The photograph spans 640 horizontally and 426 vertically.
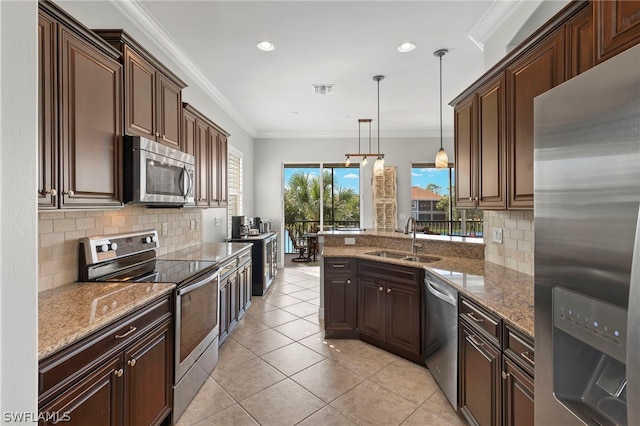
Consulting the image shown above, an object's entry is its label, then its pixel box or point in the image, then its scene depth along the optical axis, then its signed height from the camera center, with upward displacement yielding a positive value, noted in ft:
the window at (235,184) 17.13 +1.59
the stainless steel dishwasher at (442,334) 6.95 -3.06
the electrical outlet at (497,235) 8.52 -0.69
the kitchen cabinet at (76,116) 4.69 +1.65
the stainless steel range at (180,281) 6.64 -1.70
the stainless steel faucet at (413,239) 10.82 -1.02
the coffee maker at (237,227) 16.42 -0.86
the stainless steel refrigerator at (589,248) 2.31 -0.33
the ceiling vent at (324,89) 13.97 +5.67
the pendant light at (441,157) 10.87 +1.89
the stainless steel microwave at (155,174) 6.56 +0.90
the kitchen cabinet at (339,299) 10.87 -3.11
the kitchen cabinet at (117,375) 3.76 -2.42
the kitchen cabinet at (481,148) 6.97 +1.57
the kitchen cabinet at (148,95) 6.56 +2.85
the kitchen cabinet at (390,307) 9.05 -3.02
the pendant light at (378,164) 13.20 +2.05
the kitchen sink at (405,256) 10.62 -1.64
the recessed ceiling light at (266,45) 10.17 +5.55
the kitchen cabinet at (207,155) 10.09 +2.08
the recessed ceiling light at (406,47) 10.29 +5.57
